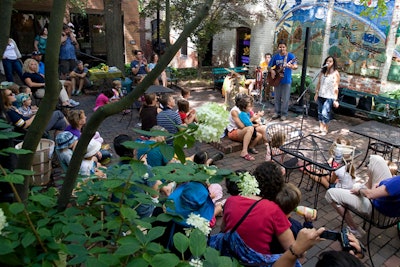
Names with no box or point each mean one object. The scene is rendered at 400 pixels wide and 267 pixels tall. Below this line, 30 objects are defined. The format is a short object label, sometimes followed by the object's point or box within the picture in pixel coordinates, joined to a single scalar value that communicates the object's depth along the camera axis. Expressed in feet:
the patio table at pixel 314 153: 14.54
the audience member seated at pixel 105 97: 24.49
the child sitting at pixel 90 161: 12.73
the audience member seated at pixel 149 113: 20.08
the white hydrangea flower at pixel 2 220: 4.06
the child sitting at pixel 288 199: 9.55
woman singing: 23.85
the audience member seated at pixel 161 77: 34.65
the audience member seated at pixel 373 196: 10.82
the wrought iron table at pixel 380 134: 17.66
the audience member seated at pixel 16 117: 16.02
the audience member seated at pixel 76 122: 15.70
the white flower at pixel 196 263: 4.09
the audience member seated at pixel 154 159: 12.80
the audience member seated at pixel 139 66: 34.27
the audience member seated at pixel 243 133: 20.43
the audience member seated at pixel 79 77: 35.22
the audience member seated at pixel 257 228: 8.13
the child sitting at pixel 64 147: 13.73
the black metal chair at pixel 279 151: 16.34
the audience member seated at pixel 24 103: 18.71
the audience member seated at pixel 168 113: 17.18
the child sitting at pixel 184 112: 19.99
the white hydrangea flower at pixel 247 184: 6.51
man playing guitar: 27.40
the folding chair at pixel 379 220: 11.60
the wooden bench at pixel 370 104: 27.43
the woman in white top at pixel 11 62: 29.96
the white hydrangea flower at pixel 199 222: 5.78
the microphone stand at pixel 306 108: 29.27
